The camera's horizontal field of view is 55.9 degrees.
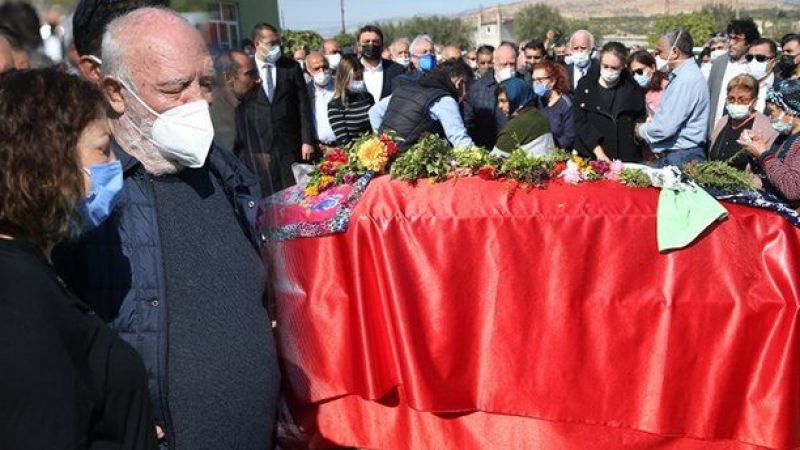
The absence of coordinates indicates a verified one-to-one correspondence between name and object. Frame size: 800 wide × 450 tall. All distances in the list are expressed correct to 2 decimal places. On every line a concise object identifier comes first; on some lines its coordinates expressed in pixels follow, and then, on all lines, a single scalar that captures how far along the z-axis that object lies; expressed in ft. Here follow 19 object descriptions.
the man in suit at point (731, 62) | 26.91
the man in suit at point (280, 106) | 21.52
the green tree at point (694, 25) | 129.18
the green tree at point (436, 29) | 205.67
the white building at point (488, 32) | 151.84
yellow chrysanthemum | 12.73
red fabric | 10.62
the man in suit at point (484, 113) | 22.40
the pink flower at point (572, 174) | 11.60
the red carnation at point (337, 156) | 13.47
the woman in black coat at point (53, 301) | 4.17
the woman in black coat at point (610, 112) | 21.31
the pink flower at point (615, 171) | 11.57
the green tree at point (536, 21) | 188.44
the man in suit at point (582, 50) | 27.25
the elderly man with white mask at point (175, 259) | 5.87
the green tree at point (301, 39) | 93.50
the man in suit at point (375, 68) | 25.73
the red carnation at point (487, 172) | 11.91
